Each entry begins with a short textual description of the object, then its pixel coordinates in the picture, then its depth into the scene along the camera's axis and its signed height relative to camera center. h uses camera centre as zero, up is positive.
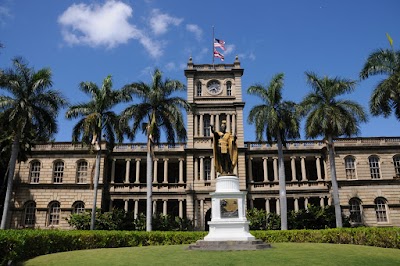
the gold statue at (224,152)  17.02 +3.17
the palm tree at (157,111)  26.70 +7.96
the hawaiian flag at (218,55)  37.34 +16.62
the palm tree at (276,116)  27.86 +7.94
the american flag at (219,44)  36.47 +17.34
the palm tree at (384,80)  21.81 +8.24
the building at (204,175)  35.50 +4.57
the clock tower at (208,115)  36.25 +10.88
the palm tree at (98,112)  27.41 +8.10
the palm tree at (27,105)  24.33 +7.75
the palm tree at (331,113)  26.64 +7.84
